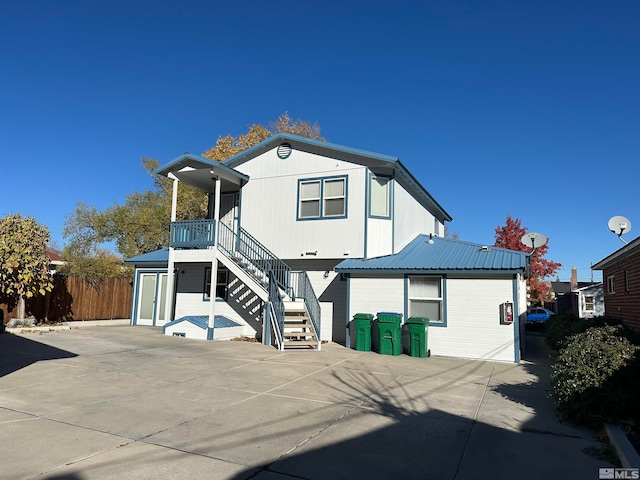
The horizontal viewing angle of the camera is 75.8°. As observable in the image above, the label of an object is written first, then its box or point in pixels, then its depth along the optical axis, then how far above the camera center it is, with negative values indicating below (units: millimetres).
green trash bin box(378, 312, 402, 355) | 11719 -1014
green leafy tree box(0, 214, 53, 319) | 13781 +1020
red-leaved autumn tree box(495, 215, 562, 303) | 33594 +4209
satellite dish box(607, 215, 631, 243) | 12125 +2360
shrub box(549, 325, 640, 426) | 5488 -1086
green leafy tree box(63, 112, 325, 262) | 30891 +5745
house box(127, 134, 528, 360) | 13469 +2106
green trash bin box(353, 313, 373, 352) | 12352 -1006
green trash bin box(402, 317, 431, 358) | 11461 -1043
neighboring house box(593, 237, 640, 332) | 10609 +661
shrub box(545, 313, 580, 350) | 11827 -788
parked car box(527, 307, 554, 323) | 29984 -853
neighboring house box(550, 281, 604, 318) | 26828 +182
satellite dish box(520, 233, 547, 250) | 13781 +2093
